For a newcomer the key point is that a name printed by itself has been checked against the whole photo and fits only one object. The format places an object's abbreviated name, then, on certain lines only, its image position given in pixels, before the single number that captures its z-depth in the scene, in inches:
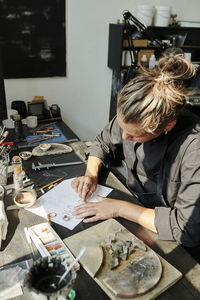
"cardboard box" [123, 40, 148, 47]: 89.2
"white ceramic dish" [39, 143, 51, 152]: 58.0
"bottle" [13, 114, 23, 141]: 63.4
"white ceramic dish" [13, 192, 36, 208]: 40.6
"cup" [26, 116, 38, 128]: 71.6
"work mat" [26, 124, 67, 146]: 63.3
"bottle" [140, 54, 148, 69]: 93.0
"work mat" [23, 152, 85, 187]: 48.6
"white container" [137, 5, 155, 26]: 88.2
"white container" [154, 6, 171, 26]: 90.3
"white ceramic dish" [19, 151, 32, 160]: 54.6
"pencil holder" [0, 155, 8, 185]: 45.4
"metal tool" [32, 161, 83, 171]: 51.2
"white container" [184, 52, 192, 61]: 98.1
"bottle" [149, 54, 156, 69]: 93.3
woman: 35.9
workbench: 29.0
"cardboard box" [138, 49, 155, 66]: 93.2
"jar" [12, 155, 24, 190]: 44.6
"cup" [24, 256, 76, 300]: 21.5
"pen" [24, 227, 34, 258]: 34.1
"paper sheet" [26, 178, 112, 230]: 39.0
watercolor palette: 32.6
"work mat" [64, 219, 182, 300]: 28.4
